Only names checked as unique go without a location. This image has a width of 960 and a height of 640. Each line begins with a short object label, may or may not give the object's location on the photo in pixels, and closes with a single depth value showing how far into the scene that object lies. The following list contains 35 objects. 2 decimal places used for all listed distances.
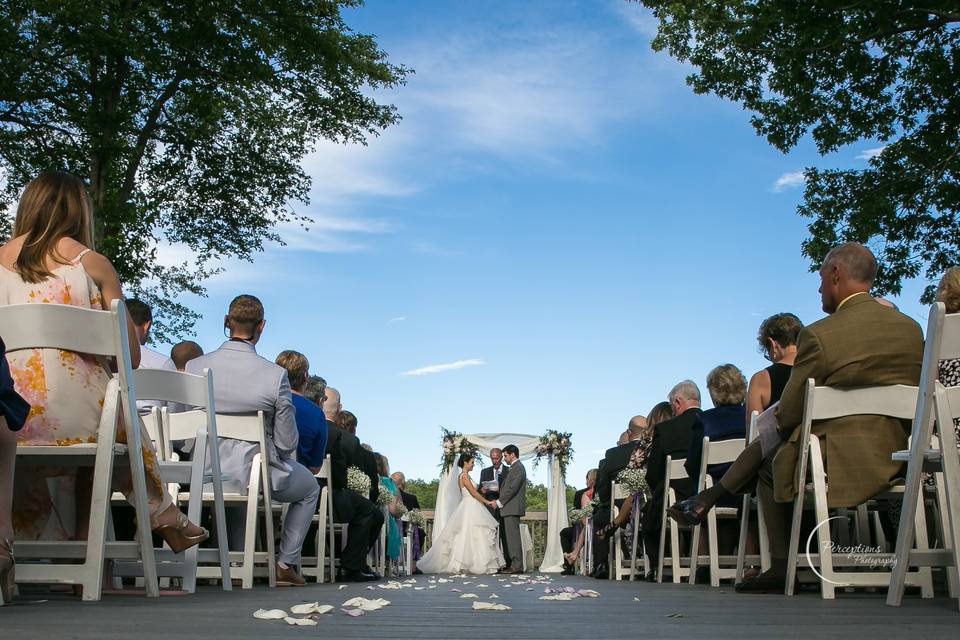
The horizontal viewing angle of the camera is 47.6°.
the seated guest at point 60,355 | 4.64
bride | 18.84
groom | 18.58
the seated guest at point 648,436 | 10.66
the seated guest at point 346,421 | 11.32
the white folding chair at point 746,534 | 6.57
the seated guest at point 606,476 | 12.59
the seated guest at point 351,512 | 10.27
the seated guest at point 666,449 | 9.75
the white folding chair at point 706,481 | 7.79
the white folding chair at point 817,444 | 5.29
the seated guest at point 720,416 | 8.27
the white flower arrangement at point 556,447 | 23.34
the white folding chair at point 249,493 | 6.68
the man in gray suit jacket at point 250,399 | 7.21
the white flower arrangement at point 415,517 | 17.44
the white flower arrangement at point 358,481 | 10.64
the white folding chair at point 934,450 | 4.18
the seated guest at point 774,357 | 7.12
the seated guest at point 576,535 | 15.99
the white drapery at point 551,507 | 22.72
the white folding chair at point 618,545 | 10.76
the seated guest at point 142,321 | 7.42
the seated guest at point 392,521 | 13.84
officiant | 20.16
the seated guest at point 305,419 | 8.70
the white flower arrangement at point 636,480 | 10.42
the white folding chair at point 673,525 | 9.17
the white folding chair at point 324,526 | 9.03
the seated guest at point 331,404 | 11.25
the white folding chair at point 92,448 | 4.36
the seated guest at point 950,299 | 5.43
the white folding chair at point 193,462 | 5.41
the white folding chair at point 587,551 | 14.50
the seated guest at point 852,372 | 5.38
